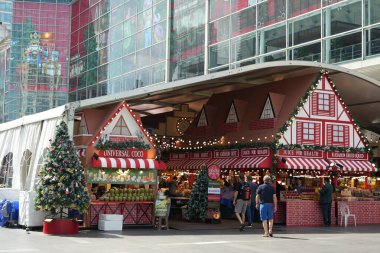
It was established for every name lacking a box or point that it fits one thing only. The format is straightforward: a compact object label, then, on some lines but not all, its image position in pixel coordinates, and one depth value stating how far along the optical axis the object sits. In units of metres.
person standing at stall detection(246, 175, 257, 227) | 18.77
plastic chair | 20.42
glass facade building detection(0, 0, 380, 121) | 30.69
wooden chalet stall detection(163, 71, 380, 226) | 21.23
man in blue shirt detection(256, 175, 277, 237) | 15.94
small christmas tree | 20.55
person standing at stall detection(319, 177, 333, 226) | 20.14
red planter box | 15.51
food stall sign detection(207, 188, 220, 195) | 20.52
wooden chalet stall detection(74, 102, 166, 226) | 17.80
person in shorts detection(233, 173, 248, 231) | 18.08
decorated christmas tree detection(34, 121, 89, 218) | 15.62
